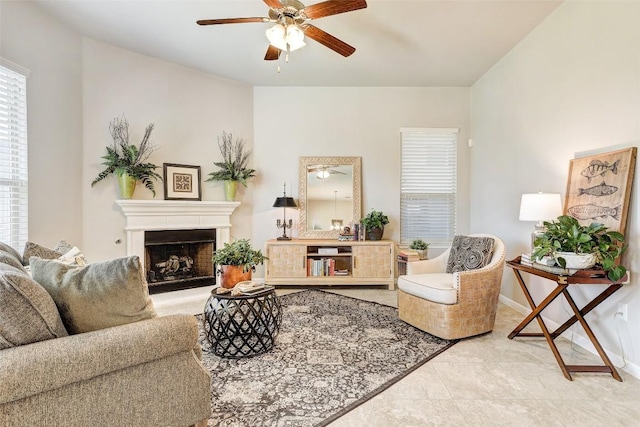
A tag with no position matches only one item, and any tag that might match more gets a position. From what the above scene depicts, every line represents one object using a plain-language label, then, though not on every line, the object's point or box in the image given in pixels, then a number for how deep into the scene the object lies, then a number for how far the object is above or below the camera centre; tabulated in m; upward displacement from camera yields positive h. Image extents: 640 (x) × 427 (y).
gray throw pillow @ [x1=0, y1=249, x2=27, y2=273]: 1.45 -0.24
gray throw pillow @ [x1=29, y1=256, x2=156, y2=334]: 1.27 -0.34
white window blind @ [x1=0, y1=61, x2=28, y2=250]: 2.51 +0.45
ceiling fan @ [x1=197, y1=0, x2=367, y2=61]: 2.11 +1.40
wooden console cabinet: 4.15 -0.75
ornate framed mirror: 4.52 +0.21
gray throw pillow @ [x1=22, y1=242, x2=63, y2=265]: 1.91 -0.27
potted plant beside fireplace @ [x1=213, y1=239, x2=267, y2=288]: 2.38 -0.41
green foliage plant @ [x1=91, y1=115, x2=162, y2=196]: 3.41 +0.60
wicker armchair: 2.54 -0.79
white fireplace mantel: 3.56 -0.09
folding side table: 2.02 -0.64
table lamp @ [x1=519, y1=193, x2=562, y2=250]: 2.47 +0.01
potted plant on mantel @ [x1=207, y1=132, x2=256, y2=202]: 4.17 +0.59
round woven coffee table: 2.24 -0.86
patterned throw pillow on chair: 2.80 -0.42
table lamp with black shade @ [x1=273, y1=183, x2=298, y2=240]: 4.22 +0.04
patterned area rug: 1.69 -1.11
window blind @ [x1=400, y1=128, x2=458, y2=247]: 4.57 +0.34
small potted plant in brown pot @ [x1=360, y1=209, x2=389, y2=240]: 4.25 -0.21
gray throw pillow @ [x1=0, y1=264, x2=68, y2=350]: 1.10 -0.38
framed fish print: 2.12 +0.16
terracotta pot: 2.38 -0.52
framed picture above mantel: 3.88 +0.36
